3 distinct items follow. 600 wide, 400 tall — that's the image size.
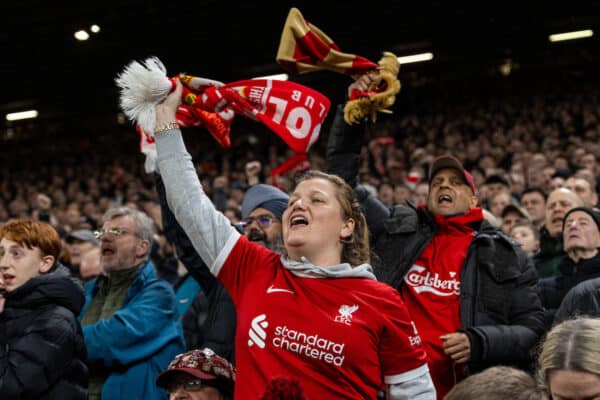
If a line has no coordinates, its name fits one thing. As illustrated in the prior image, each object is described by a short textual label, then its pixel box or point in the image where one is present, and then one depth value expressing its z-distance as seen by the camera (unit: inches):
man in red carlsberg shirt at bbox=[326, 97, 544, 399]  106.9
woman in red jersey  77.9
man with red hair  97.7
